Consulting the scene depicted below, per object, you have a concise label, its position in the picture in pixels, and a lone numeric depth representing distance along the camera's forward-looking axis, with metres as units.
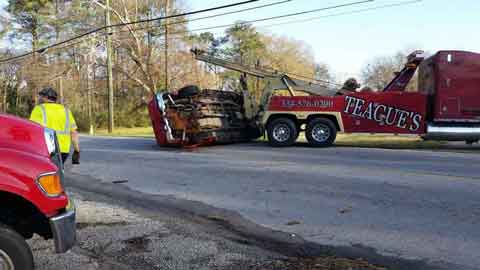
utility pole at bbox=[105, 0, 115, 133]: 28.00
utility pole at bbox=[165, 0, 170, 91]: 32.22
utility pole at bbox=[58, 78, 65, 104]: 38.41
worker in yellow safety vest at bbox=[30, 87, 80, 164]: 6.14
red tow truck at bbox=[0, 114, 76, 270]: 3.31
